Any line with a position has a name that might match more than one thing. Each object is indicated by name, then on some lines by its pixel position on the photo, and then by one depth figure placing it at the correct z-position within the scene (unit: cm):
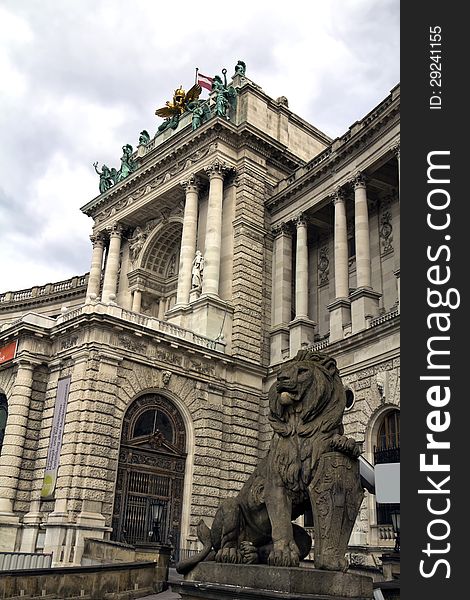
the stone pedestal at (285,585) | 749
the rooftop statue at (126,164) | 4153
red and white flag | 4100
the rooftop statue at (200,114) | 3559
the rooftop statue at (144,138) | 4306
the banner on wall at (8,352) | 2614
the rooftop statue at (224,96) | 3506
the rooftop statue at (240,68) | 3819
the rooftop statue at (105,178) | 4294
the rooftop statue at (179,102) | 4184
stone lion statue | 822
